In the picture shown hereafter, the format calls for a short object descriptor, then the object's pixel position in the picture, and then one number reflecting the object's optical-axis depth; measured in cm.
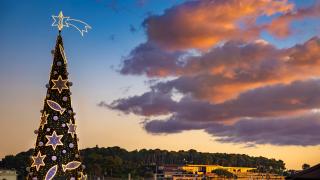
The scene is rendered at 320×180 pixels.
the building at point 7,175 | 10608
